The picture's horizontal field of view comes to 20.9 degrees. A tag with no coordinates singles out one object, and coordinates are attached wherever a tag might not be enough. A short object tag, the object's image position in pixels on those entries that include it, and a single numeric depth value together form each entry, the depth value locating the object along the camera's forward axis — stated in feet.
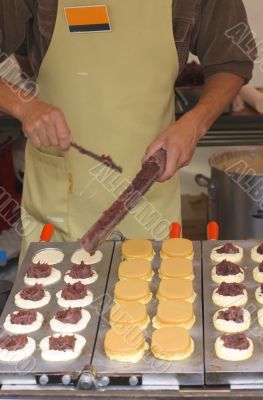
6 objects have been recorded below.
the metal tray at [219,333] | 4.94
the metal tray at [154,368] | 4.94
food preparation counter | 4.80
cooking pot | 10.66
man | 7.29
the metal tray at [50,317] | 5.05
